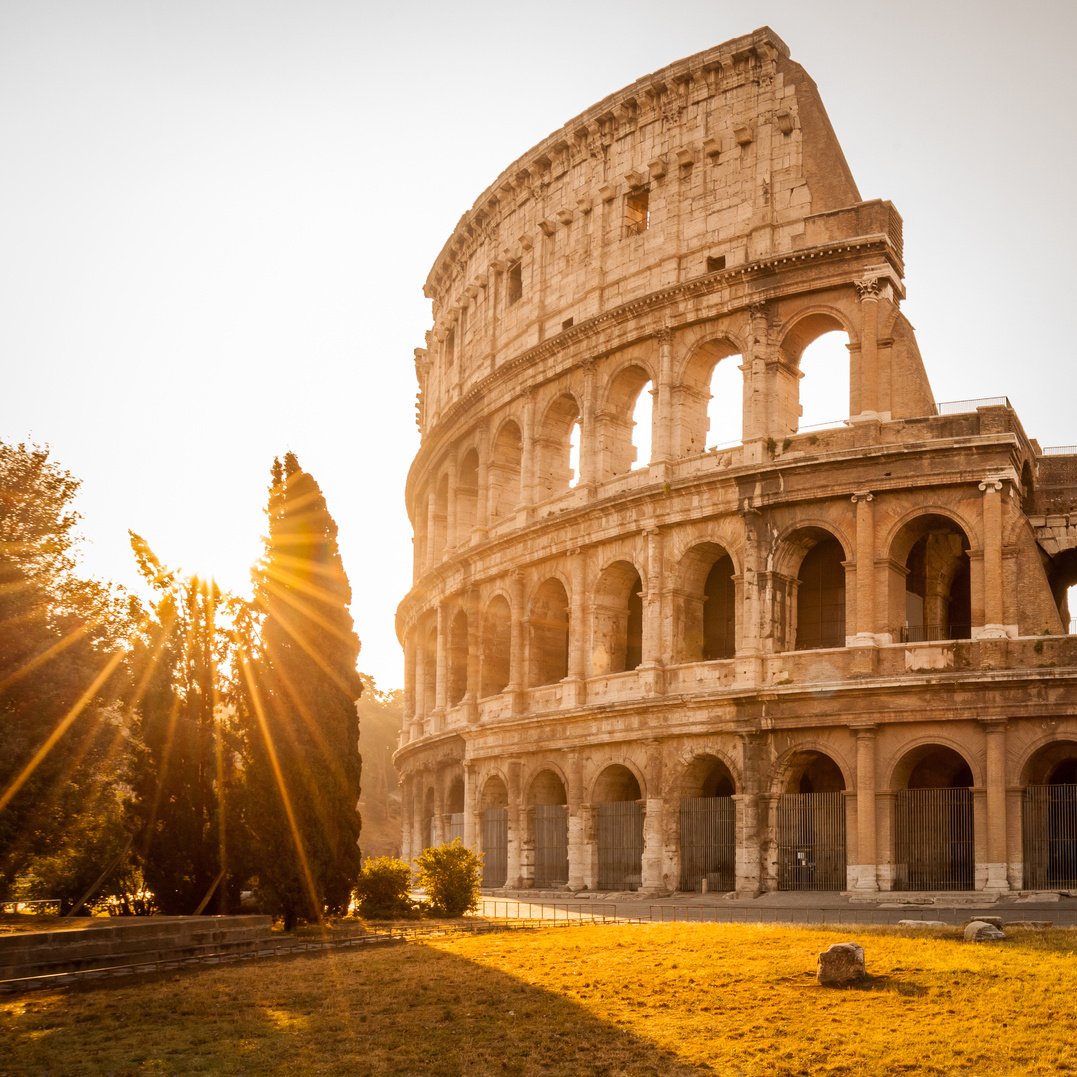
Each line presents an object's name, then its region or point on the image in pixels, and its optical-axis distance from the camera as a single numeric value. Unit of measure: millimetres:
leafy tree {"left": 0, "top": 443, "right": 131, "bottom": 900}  17172
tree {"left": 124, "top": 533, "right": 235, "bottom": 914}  20594
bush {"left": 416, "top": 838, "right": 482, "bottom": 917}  23089
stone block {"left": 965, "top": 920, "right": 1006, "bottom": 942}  15938
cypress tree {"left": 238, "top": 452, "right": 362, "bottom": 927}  19734
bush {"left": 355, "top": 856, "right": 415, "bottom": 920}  22641
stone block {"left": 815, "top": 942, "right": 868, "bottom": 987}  13508
